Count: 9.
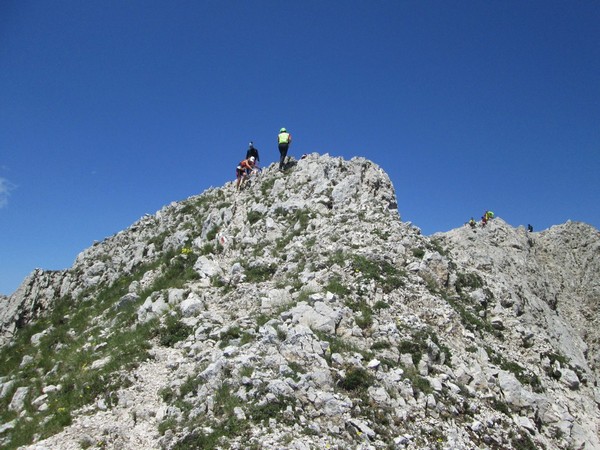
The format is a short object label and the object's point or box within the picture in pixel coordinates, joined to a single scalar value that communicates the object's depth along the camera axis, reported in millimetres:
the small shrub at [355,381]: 13672
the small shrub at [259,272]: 21484
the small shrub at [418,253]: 22641
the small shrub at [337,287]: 18719
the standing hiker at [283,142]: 32625
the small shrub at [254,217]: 27797
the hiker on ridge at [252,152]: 34688
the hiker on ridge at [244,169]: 34438
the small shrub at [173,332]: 17609
